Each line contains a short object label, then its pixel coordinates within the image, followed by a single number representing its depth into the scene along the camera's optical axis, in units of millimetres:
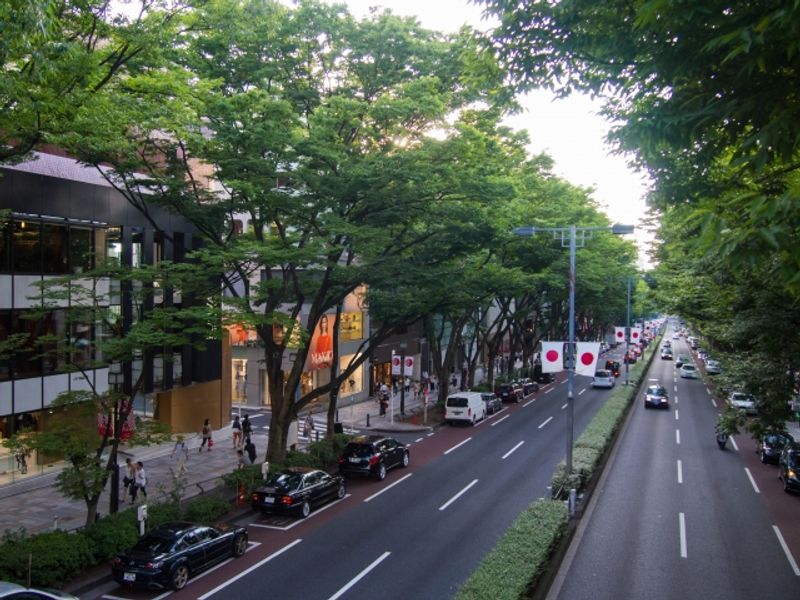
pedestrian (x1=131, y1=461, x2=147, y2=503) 20125
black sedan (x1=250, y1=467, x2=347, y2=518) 18891
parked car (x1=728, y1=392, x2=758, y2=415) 39059
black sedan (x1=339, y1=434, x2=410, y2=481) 23797
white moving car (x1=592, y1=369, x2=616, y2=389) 54031
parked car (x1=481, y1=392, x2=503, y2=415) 40312
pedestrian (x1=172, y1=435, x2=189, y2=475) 25089
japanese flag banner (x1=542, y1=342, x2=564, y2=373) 21156
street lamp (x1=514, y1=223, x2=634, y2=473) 20277
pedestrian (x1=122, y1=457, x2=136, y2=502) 20219
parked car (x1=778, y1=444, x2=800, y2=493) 22281
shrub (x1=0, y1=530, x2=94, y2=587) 13195
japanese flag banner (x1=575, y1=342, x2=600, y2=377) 20316
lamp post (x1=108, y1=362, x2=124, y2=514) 16391
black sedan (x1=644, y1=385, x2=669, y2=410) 42188
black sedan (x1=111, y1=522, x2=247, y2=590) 13641
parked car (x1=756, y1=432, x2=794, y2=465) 26484
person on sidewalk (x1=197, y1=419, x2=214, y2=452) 29141
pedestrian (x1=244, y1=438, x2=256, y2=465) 25219
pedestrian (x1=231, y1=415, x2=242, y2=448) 29125
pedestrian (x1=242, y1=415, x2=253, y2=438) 28506
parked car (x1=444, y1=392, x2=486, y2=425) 36000
